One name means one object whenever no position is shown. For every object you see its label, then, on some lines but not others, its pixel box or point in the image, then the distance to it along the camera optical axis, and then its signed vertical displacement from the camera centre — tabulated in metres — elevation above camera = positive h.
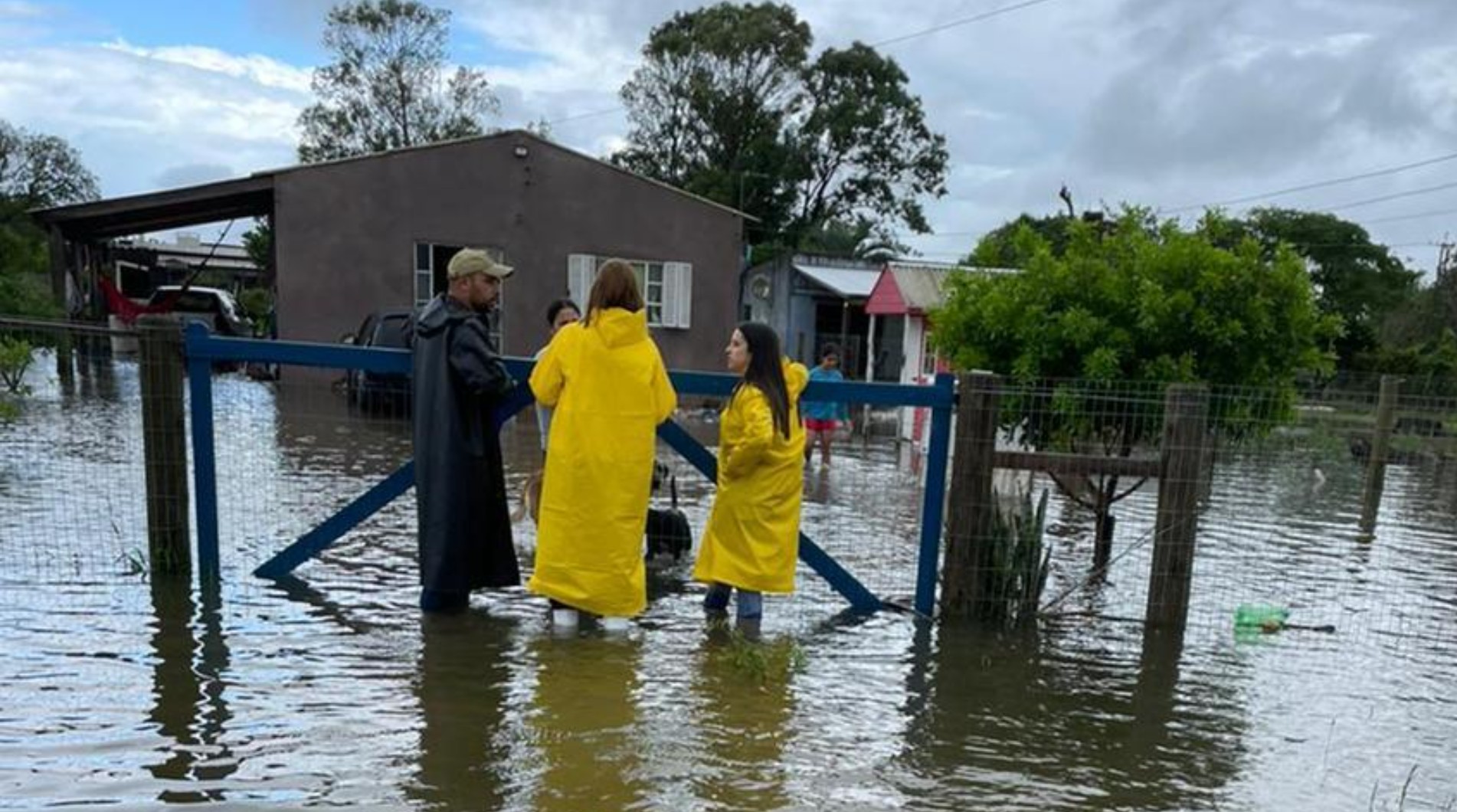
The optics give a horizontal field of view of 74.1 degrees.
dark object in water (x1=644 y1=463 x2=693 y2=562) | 6.69 -1.49
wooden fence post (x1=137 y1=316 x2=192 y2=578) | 5.22 -0.78
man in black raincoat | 4.95 -0.64
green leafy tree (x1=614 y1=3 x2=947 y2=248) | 39.31 +8.89
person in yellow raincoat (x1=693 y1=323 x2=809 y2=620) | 5.07 -0.82
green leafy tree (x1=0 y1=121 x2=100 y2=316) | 45.00 +6.31
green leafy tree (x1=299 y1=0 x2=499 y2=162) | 37.03 +8.00
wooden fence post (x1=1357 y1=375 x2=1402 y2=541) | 9.90 -1.14
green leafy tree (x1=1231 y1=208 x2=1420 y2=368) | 47.47 +4.38
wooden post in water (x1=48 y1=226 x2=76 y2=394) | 18.38 +0.48
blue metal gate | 5.19 -0.70
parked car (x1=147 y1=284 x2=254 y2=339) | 22.47 -0.15
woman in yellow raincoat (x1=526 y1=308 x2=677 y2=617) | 4.79 -0.69
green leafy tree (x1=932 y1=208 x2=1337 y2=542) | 6.39 +0.07
